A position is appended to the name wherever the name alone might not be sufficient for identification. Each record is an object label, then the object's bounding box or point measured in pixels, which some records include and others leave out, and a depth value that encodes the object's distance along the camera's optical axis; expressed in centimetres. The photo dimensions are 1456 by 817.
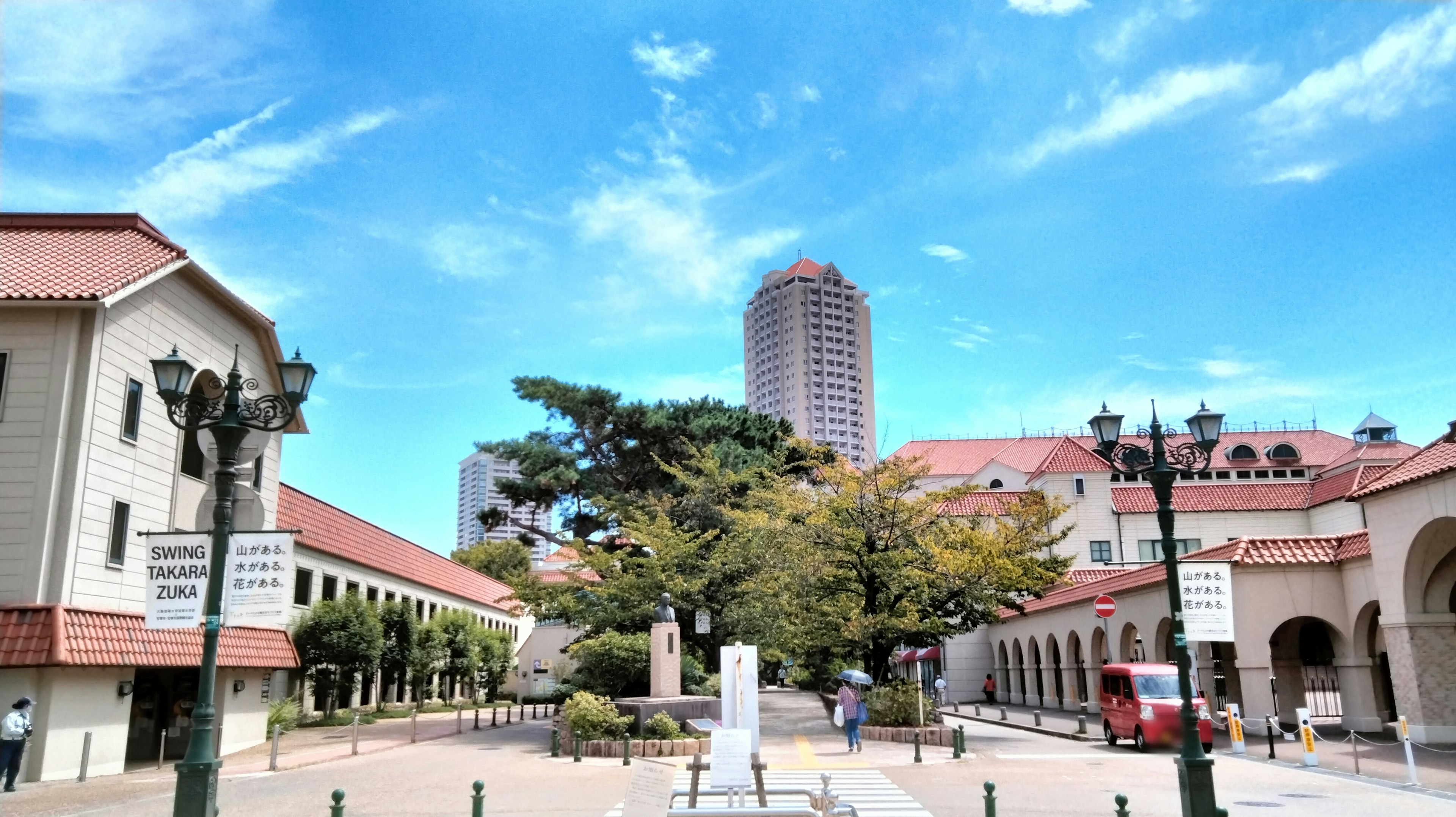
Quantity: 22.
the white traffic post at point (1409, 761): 1692
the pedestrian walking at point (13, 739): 1830
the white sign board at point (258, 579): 1183
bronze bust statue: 2667
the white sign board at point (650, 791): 949
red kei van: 2338
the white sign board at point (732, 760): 1132
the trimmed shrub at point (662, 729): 2397
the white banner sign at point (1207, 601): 1322
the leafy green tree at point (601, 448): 4241
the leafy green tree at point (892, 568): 2817
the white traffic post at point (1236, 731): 2225
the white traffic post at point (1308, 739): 2030
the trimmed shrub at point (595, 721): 2369
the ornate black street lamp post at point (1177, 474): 1176
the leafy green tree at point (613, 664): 2941
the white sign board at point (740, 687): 1462
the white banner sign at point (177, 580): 1182
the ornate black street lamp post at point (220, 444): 1052
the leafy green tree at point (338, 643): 3456
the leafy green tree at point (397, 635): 3969
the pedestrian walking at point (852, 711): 2344
